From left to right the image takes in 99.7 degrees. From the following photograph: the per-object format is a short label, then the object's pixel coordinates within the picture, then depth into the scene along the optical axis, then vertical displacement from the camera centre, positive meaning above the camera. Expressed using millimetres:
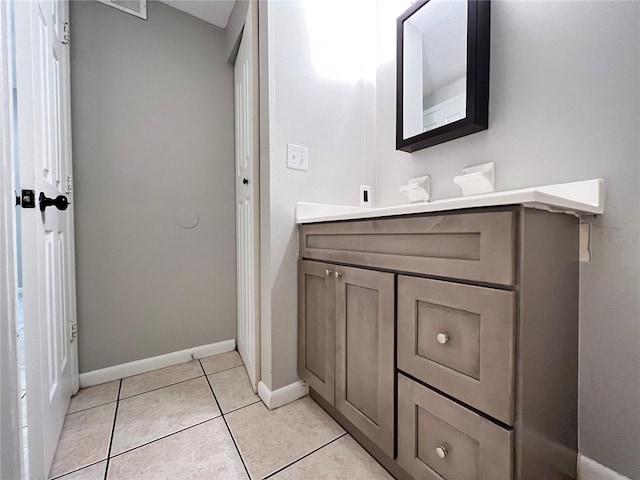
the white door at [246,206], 1334 +158
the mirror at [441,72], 1032 +698
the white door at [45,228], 734 +21
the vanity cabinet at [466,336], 565 -262
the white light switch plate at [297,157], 1277 +370
